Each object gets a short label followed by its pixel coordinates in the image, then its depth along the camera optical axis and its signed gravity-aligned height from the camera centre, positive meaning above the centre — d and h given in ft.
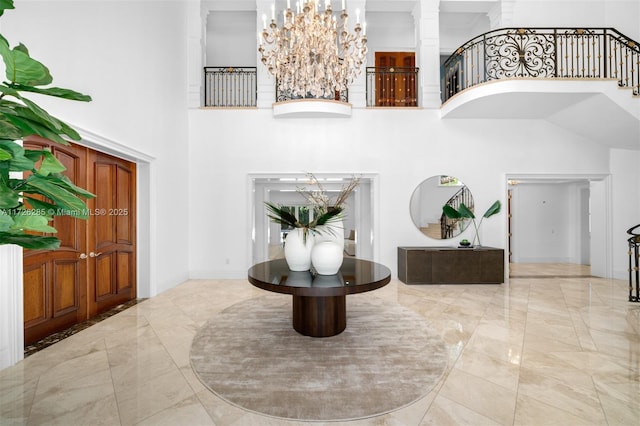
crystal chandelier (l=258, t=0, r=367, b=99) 11.98 +6.33
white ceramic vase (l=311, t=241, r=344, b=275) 10.26 -1.42
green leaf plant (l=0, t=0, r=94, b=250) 2.88 +0.56
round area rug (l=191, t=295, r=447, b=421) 6.96 -4.16
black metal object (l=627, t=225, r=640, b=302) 14.87 -2.51
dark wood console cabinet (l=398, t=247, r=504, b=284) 19.19 -3.25
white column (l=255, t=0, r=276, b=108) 21.08 +8.79
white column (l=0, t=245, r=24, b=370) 8.53 -2.53
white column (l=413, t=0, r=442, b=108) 21.22 +10.76
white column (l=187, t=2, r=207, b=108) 20.77 +10.65
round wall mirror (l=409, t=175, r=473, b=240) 21.12 +0.61
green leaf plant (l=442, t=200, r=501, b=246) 20.33 +0.04
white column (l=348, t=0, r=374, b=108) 21.11 +8.69
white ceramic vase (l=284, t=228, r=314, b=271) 10.91 -1.19
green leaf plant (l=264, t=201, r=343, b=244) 10.52 -0.18
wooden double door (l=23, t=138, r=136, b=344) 10.36 -1.60
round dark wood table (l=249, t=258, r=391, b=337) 9.02 -2.14
